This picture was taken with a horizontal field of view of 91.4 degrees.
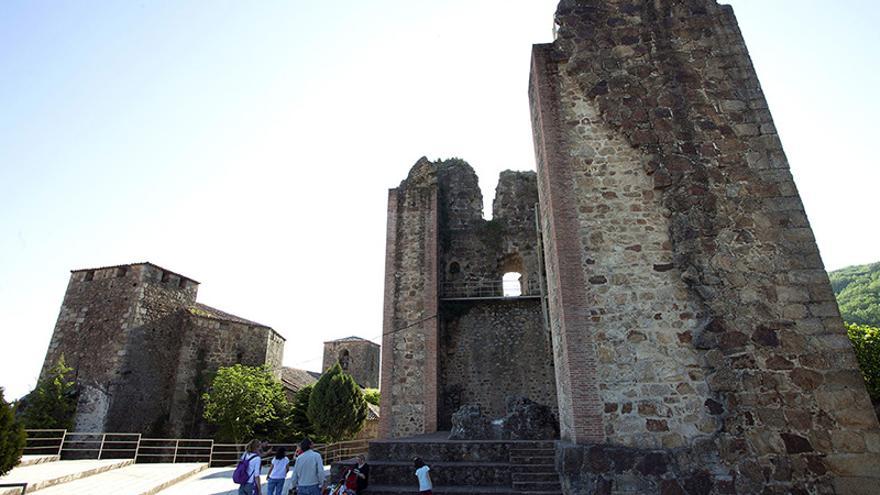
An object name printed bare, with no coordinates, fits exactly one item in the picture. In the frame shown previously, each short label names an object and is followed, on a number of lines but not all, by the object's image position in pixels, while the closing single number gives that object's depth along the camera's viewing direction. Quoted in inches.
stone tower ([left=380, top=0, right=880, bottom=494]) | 223.9
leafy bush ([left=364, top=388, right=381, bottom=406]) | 1207.6
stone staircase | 301.3
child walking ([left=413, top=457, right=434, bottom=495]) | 279.3
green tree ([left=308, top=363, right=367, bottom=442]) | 715.4
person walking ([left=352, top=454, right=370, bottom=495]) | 300.4
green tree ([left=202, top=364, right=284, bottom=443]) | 717.3
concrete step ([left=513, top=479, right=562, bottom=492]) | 291.3
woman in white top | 289.1
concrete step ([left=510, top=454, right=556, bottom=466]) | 317.4
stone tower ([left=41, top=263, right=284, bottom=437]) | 734.5
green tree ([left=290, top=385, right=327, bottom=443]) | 789.9
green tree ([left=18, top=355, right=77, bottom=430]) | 655.1
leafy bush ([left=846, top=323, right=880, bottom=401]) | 422.0
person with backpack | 272.8
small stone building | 1475.1
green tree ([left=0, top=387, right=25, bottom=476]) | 303.3
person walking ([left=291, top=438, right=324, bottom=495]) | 269.3
